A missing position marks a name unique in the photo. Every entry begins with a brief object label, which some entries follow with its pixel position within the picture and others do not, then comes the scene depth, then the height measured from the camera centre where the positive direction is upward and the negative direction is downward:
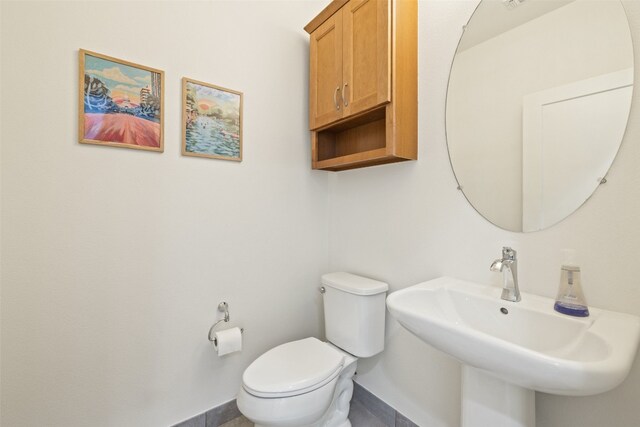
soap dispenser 0.78 -0.25
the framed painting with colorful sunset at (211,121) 1.33 +0.48
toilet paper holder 1.43 -0.54
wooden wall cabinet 1.20 +0.67
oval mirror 0.82 +0.39
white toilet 1.07 -0.72
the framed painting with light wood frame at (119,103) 1.11 +0.47
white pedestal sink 0.56 -0.34
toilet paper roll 1.31 -0.65
